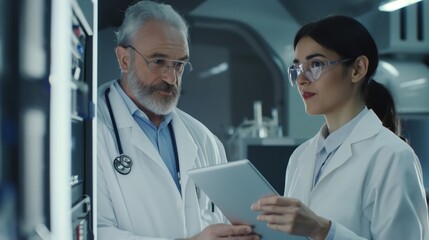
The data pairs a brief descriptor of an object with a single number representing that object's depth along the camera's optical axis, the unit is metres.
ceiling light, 2.47
